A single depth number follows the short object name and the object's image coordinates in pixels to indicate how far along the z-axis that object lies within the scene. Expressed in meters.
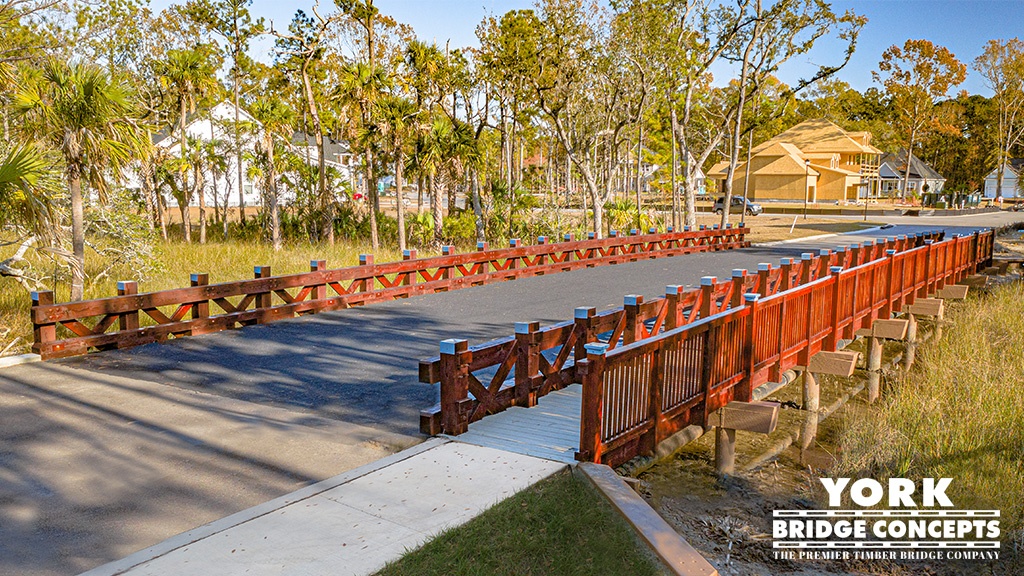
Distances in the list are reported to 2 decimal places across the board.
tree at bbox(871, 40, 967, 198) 77.50
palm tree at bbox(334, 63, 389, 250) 25.64
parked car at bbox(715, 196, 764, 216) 60.91
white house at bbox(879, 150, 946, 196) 89.31
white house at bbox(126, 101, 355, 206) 32.88
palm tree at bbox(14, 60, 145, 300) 13.55
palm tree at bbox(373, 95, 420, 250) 25.92
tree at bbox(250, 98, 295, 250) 26.03
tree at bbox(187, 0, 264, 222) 28.92
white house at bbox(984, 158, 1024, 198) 107.81
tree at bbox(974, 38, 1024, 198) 78.88
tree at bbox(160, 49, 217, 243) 26.52
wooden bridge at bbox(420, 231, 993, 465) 7.32
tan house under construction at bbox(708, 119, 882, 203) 73.50
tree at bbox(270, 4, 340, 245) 27.42
